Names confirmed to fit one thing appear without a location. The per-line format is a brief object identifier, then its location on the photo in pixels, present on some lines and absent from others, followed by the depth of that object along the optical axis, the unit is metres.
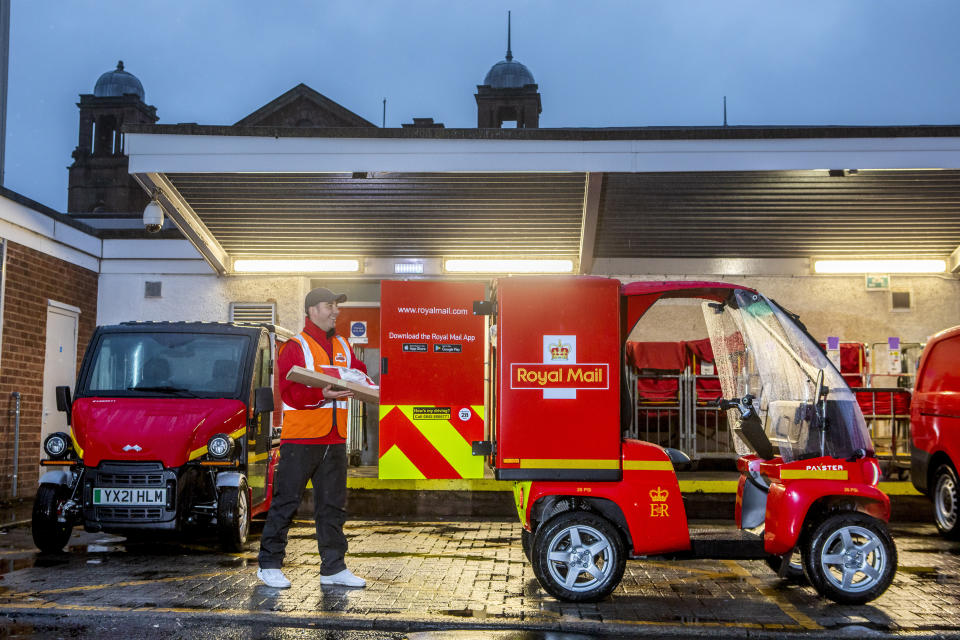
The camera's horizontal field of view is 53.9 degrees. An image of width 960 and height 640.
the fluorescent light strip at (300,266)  13.94
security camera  11.78
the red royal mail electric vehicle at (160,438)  7.85
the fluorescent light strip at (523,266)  13.73
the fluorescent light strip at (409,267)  13.93
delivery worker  6.49
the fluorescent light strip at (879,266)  13.65
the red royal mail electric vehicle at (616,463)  6.19
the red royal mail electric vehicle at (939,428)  9.48
